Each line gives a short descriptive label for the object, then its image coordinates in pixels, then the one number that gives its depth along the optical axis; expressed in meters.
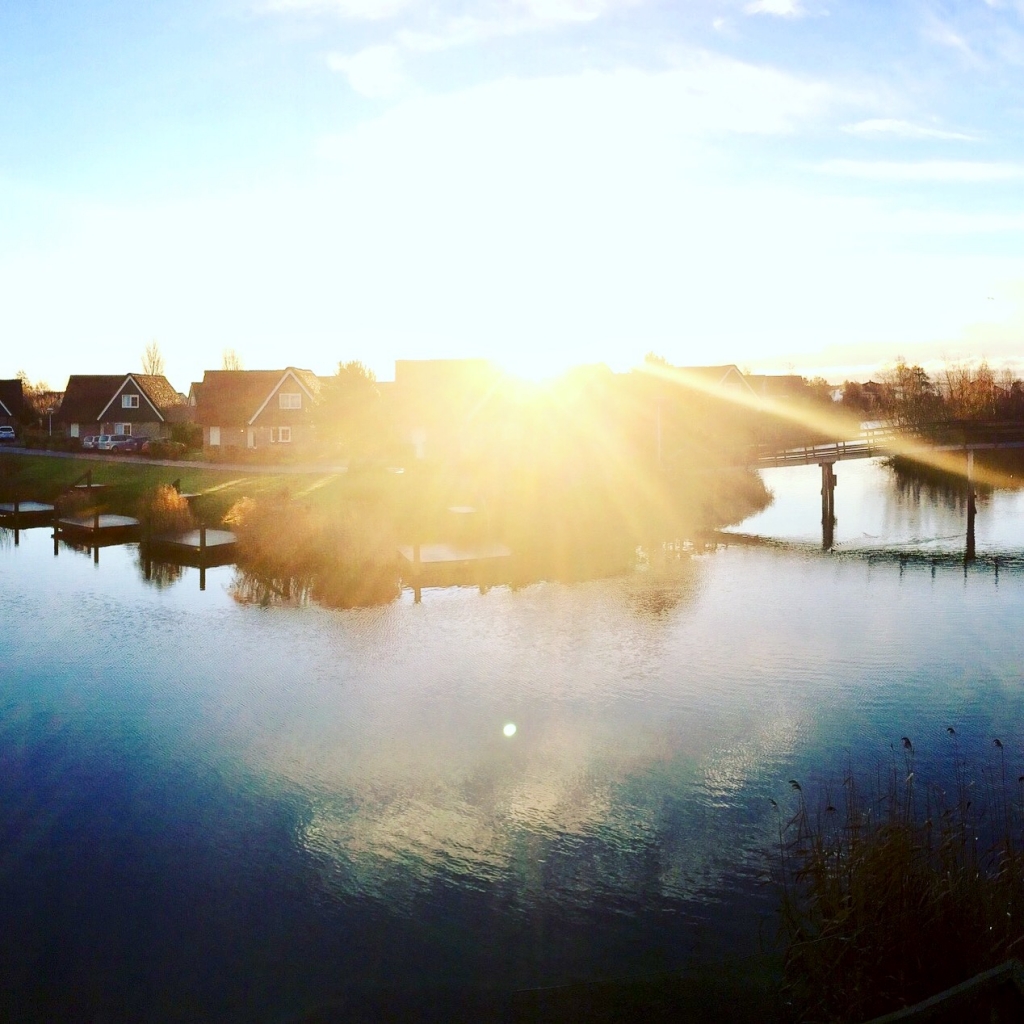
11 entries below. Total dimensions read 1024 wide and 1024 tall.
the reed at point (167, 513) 42.62
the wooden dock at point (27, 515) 47.72
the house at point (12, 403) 92.56
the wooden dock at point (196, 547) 35.78
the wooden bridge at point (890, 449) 47.72
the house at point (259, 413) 69.94
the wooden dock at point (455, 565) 31.44
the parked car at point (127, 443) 69.56
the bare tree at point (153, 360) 121.00
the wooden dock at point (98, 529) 42.25
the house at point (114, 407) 80.25
